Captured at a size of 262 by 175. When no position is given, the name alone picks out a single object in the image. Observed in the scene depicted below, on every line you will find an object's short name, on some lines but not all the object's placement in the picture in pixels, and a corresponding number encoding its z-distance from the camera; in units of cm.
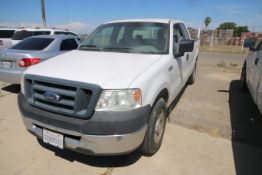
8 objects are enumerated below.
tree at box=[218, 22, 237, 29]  5778
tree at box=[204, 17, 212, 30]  5675
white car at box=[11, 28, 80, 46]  1027
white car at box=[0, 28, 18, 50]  1308
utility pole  1917
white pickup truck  249
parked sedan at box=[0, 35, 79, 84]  555
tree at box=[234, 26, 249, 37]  4794
